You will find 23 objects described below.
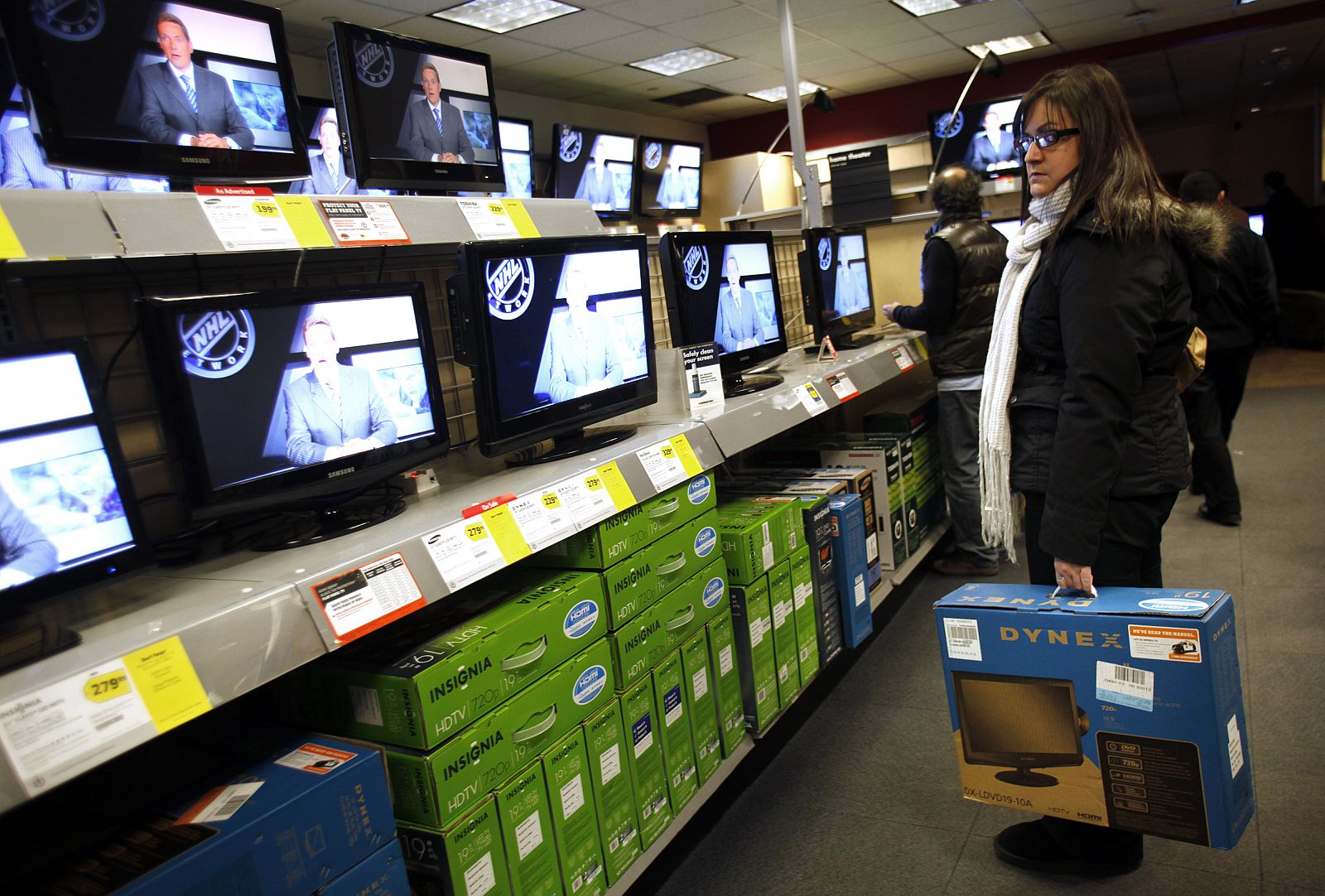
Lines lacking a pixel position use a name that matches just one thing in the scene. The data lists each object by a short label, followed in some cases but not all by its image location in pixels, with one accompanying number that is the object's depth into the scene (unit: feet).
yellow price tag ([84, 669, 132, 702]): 2.95
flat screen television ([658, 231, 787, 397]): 8.26
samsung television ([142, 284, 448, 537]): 4.12
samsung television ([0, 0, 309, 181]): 4.06
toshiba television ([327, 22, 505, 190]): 5.63
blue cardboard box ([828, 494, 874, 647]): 8.52
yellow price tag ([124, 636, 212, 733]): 3.10
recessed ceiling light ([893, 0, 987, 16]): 22.80
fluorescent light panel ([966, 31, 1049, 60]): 27.55
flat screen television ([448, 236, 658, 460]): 5.52
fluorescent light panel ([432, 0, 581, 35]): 19.65
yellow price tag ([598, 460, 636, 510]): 5.48
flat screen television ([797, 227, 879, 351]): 11.28
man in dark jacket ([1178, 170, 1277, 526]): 12.44
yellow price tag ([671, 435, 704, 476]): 6.24
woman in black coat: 5.01
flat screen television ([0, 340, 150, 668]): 3.36
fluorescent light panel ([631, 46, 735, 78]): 25.35
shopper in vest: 11.52
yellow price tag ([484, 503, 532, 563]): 4.64
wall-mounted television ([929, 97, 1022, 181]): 25.93
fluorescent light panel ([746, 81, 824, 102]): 31.09
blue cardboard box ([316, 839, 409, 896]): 3.80
